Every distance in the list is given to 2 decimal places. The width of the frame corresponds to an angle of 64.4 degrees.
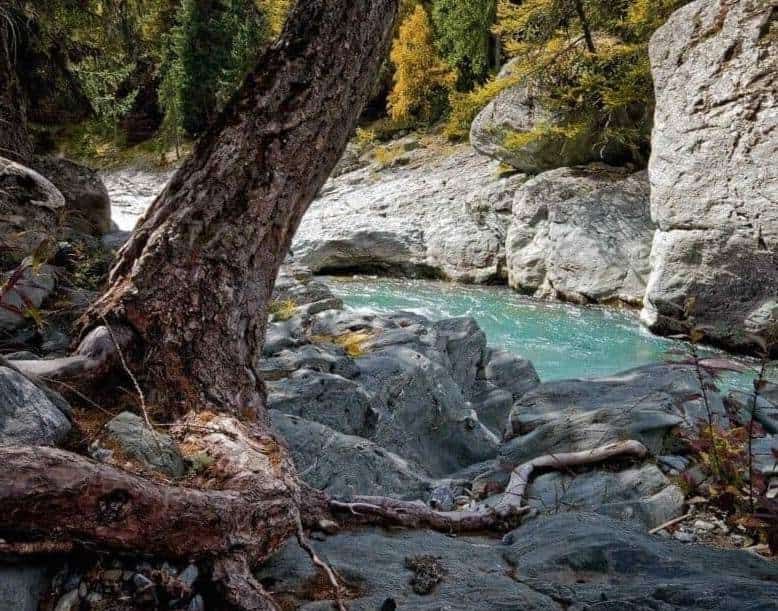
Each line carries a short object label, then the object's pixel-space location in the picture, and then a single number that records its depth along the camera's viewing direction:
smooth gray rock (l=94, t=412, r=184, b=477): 2.29
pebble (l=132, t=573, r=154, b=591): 1.82
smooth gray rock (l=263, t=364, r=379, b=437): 4.97
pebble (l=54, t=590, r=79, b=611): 1.72
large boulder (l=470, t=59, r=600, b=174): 17.83
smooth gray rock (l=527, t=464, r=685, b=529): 3.74
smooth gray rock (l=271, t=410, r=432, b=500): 4.02
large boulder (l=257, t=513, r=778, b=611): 2.11
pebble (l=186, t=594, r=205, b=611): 1.88
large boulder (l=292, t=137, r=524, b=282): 18.09
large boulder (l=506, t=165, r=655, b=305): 14.65
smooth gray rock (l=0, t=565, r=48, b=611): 1.65
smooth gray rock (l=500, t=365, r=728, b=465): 4.84
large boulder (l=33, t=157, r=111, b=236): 8.81
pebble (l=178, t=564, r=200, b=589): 1.93
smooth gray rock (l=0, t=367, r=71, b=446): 2.07
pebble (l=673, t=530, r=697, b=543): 3.32
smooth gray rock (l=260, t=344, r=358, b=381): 5.62
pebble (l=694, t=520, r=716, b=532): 3.41
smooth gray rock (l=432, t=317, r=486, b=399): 7.53
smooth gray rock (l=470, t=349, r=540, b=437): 7.08
